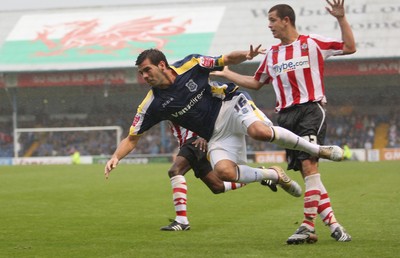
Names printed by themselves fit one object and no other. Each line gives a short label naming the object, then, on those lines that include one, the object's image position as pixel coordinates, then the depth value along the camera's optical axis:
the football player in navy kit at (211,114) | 16.59
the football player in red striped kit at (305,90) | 16.69
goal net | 94.12
